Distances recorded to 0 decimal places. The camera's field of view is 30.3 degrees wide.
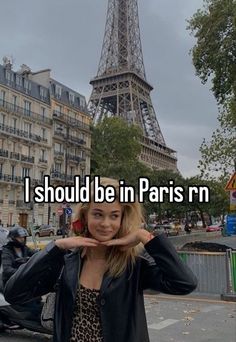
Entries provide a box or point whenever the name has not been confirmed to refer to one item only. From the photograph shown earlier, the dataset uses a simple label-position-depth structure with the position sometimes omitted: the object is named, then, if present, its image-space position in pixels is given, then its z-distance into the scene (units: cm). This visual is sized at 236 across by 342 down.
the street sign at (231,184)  820
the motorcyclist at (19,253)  542
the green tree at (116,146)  5318
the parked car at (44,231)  4031
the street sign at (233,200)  817
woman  188
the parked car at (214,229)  5274
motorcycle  553
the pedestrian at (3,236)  709
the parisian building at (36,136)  4944
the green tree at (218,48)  1755
